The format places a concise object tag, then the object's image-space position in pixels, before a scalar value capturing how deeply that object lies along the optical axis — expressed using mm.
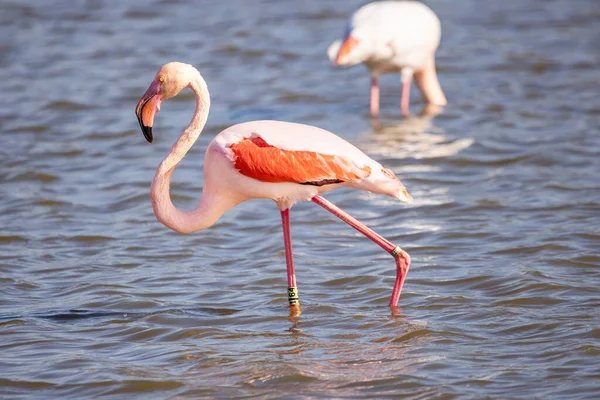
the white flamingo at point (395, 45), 21656
